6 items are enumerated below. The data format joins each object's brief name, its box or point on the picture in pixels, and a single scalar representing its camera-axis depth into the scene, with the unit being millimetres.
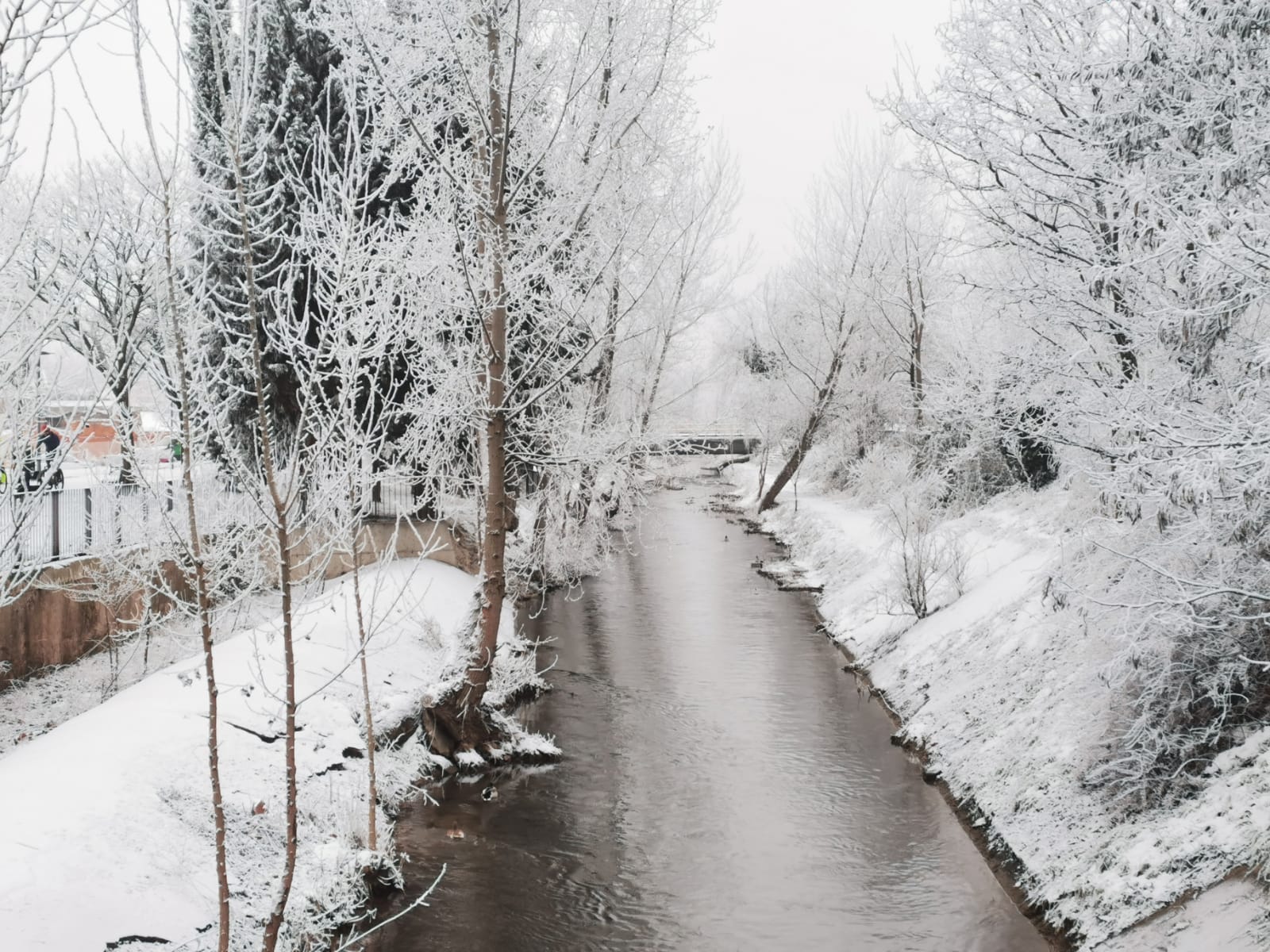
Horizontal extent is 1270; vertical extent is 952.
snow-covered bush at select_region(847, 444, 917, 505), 25031
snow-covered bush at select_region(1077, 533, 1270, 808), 7215
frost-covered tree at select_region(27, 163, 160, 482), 16828
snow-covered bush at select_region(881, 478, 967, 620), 15227
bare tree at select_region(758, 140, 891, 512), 28703
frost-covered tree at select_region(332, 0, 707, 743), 9883
